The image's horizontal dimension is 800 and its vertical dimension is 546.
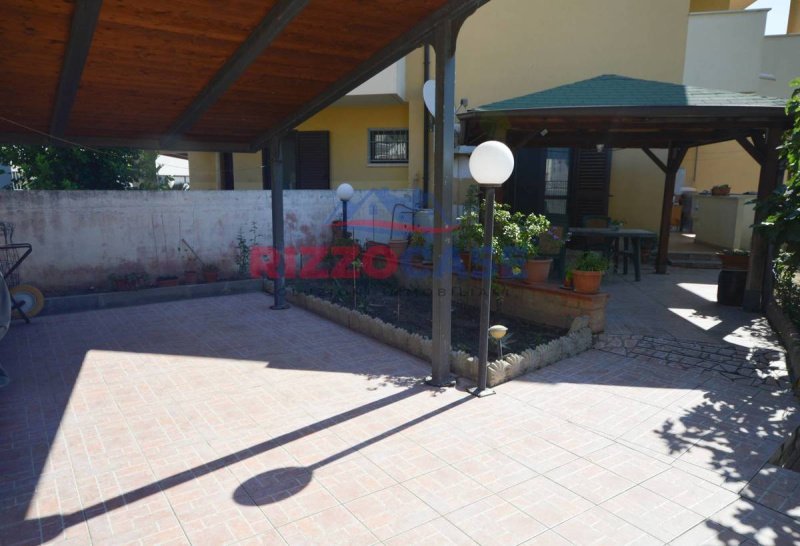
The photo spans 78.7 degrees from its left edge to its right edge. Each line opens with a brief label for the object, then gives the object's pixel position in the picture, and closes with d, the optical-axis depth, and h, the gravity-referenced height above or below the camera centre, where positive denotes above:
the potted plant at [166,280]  9.27 -1.70
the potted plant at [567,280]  6.57 -1.14
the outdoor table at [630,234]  9.34 -0.73
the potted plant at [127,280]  8.89 -1.64
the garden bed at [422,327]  5.46 -1.84
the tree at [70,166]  9.72 +0.46
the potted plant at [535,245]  6.62 -0.72
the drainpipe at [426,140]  12.27 +1.35
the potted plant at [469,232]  6.80 -0.53
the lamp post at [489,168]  4.43 +0.24
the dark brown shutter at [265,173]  13.59 +0.51
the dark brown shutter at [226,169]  14.29 +0.62
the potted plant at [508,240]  6.57 -0.61
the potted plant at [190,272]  9.51 -1.57
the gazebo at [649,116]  6.84 +1.19
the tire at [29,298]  7.41 -1.67
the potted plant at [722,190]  14.30 +0.22
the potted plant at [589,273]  6.28 -0.98
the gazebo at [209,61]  4.05 +1.28
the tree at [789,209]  4.80 -0.11
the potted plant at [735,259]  7.91 -1.00
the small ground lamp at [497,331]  5.09 -1.41
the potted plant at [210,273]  9.74 -1.62
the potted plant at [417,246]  8.93 -0.98
